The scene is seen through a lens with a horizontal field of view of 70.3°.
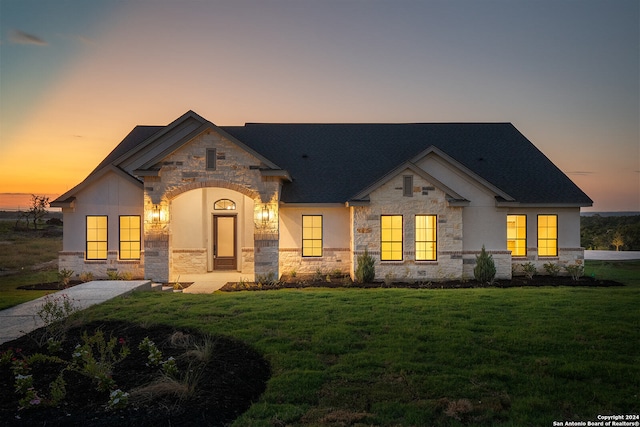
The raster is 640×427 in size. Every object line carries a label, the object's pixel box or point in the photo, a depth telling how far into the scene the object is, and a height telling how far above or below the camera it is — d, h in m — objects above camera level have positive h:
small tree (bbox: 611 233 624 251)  31.94 -1.07
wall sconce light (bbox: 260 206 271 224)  16.95 +0.35
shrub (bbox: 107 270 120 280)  17.25 -1.93
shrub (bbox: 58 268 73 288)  16.55 -1.96
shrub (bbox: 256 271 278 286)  16.43 -1.98
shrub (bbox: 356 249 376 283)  17.02 -1.65
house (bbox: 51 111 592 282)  16.95 +0.58
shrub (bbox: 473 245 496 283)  17.44 -1.71
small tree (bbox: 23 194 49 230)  51.96 +1.74
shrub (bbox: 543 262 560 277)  18.78 -1.79
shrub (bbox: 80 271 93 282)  17.52 -2.03
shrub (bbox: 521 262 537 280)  18.55 -1.79
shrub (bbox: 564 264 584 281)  18.73 -1.80
